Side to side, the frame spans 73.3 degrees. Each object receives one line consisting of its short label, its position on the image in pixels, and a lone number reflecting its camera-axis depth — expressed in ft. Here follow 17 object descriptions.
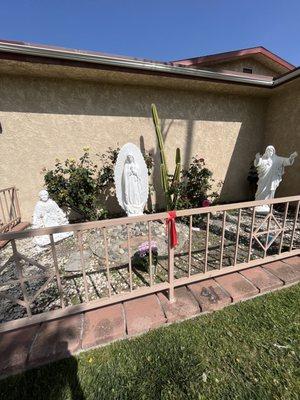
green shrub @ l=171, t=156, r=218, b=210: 15.26
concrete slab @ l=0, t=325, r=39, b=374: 4.55
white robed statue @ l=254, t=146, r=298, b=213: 13.93
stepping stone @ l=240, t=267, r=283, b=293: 6.72
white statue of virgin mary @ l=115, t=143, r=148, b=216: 13.28
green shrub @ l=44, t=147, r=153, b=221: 13.25
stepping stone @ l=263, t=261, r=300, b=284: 7.06
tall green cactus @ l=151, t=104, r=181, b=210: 14.20
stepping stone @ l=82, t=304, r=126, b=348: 5.11
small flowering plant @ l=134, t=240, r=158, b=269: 7.73
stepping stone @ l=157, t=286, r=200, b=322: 5.76
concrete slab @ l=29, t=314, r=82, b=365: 4.71
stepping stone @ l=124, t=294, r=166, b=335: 5.42
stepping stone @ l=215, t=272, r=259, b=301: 6.39
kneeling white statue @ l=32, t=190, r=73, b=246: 10.90
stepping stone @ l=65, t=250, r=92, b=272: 8.62
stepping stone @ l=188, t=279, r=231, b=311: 6.08
